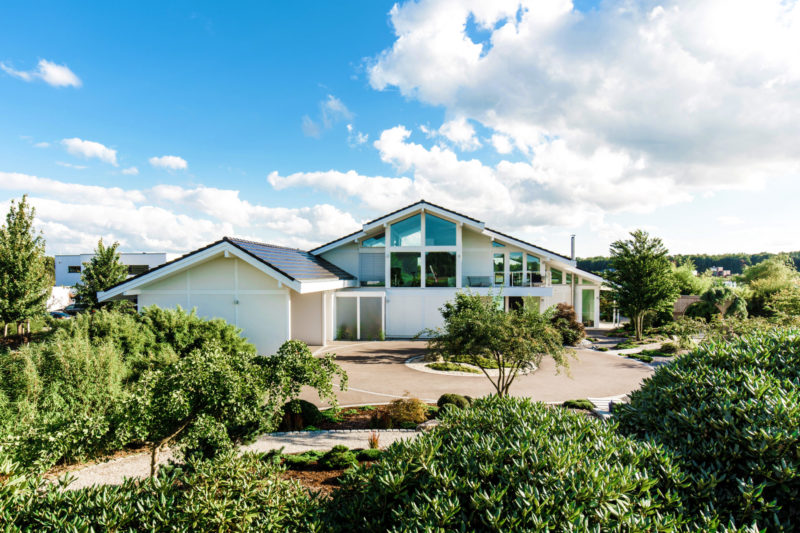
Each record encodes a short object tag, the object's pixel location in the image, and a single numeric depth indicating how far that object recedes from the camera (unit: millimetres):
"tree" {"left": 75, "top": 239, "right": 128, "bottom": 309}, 22781
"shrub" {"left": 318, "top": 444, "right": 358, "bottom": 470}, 7378
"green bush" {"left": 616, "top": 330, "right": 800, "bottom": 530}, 3652
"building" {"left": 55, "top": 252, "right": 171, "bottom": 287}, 48406
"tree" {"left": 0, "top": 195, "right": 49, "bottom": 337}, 17781
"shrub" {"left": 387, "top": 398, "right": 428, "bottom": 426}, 9984
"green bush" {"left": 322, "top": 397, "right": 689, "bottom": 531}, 3123
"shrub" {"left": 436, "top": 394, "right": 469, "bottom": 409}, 10327
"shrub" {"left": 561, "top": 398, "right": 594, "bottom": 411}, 11006
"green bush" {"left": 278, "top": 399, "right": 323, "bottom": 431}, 9805
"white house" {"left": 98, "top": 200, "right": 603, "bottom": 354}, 17984
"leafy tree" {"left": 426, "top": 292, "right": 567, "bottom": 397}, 10242
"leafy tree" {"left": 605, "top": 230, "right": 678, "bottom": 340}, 23875
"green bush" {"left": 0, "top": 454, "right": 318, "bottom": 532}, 3328
